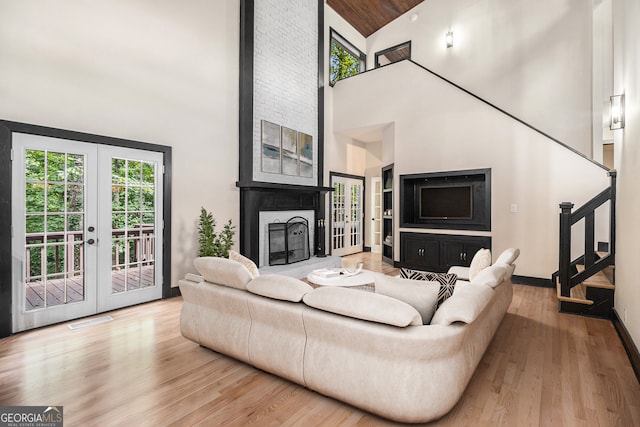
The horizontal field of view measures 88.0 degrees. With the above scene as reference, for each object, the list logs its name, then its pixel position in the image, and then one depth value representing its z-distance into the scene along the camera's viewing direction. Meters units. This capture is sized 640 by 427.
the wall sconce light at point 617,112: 3.27
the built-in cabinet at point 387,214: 7.28
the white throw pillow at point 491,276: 2.54
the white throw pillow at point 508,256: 3.21
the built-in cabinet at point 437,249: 5.75
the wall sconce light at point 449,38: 7.14
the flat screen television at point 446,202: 5.97
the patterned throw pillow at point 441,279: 2.18
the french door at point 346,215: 7.87
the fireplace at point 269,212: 5.48
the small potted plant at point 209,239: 4.73
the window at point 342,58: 7.79
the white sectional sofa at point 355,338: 1.75
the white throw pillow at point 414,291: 2.03
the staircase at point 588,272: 3.70
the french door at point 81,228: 3.33
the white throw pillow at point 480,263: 3.19
